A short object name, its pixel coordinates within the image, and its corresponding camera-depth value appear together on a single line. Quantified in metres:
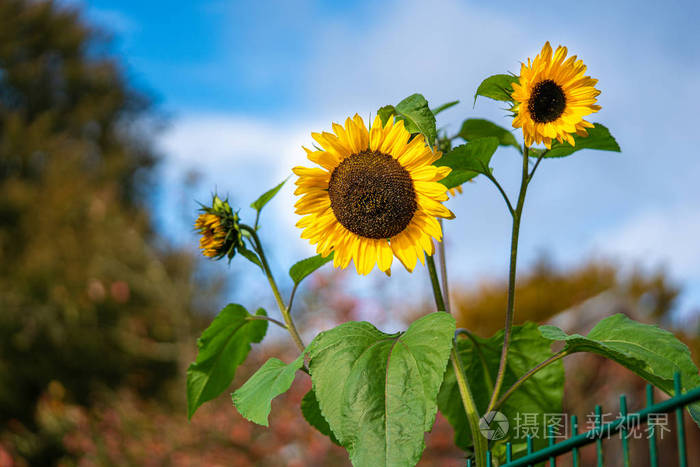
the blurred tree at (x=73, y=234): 8.20
